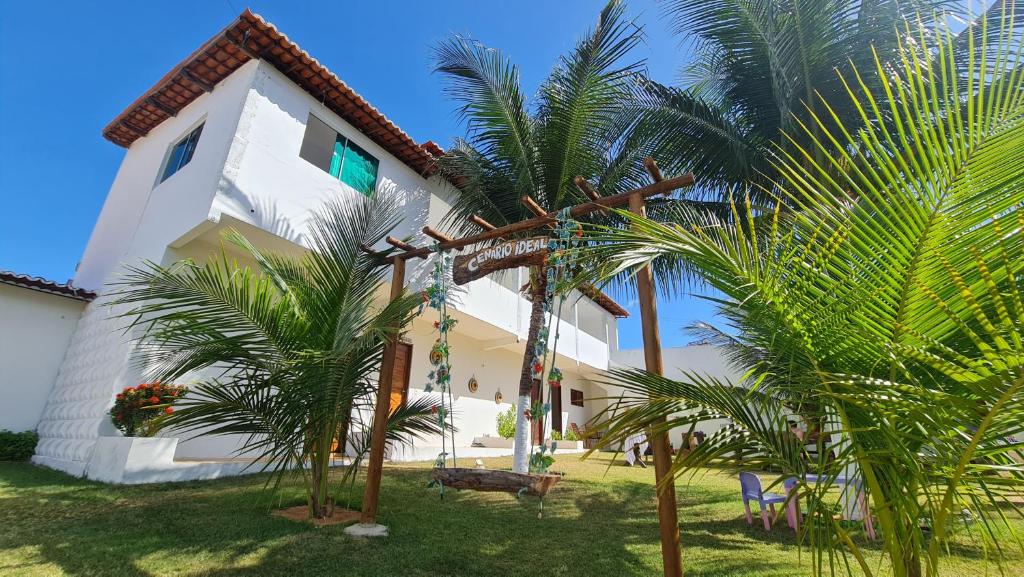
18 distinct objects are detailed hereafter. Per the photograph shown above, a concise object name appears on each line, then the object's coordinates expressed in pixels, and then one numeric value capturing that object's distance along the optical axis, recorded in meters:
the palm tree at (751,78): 5.73
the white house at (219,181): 6.93
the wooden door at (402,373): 10.96
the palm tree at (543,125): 7.62
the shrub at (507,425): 12.40
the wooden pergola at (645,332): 2.93
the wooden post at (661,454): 2.87
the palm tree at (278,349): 3.94
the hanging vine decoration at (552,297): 4.07
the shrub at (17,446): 7.35
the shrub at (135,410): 5.86
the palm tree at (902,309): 1.51
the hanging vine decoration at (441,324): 4.92
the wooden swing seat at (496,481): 3.85
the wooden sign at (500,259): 4.56
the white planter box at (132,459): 5.68
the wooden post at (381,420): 4.50
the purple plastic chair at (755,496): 4.77
